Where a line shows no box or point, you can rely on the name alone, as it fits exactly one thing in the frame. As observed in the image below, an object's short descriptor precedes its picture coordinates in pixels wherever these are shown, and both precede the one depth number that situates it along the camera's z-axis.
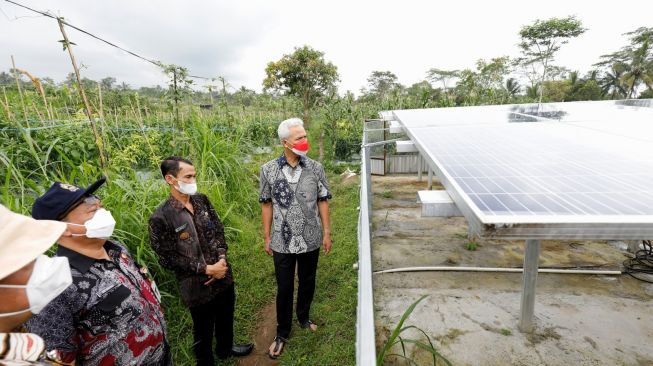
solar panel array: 1.24
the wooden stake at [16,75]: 3.50
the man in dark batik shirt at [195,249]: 2.17
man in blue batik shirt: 2.63
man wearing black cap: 1.36
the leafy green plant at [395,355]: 1.62
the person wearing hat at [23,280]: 0.87
